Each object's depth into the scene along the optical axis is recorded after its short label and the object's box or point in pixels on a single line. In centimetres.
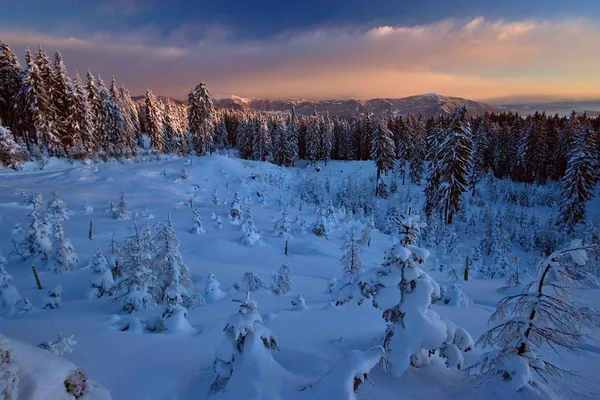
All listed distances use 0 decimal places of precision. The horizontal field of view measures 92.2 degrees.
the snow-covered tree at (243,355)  406
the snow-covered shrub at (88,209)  1922
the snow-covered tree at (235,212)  2185
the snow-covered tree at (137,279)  820
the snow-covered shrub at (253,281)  1120
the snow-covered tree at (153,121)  5109
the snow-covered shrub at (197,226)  1859
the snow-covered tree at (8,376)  259
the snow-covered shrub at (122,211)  1870
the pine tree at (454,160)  2844
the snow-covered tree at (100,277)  959
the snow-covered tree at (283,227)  2056
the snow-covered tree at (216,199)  2653
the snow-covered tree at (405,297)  432
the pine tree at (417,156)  5272
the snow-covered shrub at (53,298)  852
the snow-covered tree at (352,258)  1269
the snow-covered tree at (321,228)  2219
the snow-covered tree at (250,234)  1819
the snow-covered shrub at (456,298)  924
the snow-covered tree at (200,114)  4709
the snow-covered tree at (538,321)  387
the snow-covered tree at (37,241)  1212
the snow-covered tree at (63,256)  1123
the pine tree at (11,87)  3478
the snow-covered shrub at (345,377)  355
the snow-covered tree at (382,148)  4590
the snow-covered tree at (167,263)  888
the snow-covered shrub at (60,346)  472
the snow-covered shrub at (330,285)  1028
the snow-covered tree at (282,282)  1112
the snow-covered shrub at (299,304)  872
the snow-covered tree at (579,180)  3297
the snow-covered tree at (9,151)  2827
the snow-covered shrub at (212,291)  986
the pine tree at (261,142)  6246
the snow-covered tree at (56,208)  1719
